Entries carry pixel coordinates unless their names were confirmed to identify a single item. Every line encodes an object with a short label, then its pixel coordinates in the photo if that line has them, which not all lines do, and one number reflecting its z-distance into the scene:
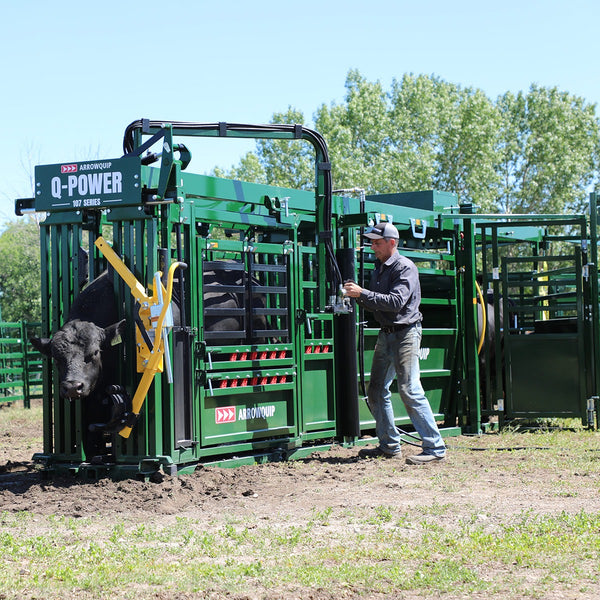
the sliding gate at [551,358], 11.38
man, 8.85
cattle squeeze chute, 7.86
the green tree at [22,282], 36.12
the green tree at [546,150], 44.28
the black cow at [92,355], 7.65
